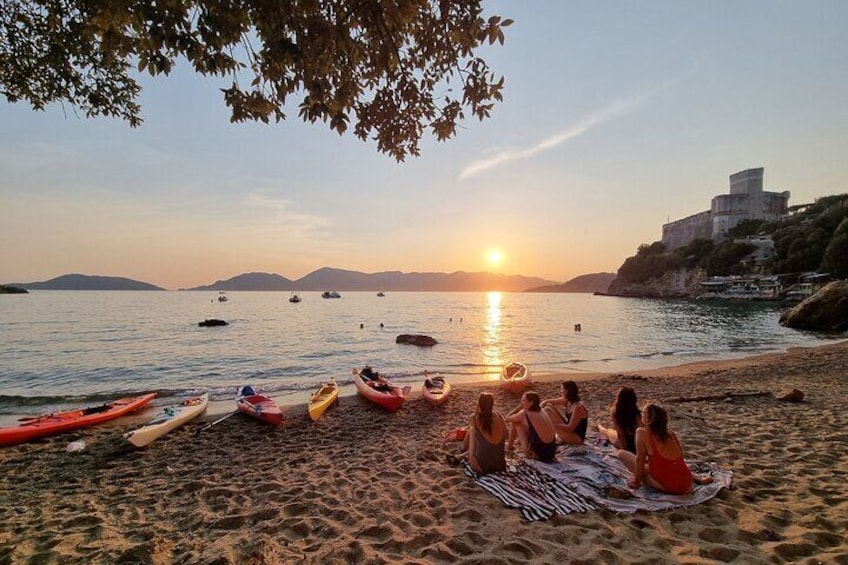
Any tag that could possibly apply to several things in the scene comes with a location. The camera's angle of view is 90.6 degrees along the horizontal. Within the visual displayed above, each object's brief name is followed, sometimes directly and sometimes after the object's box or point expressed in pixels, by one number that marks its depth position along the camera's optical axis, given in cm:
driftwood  1114
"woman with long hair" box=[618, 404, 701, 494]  511
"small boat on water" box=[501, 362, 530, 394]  1402
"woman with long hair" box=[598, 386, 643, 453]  622
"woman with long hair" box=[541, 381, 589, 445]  693
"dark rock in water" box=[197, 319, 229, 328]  4144
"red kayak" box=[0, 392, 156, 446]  898
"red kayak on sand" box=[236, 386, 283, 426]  1007
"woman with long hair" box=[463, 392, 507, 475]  595
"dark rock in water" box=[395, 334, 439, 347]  2992
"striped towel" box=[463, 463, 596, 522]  484
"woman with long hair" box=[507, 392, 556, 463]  625
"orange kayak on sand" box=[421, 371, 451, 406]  1202
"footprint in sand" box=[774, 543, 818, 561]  389
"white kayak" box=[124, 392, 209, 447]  843
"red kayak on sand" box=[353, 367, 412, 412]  1161
